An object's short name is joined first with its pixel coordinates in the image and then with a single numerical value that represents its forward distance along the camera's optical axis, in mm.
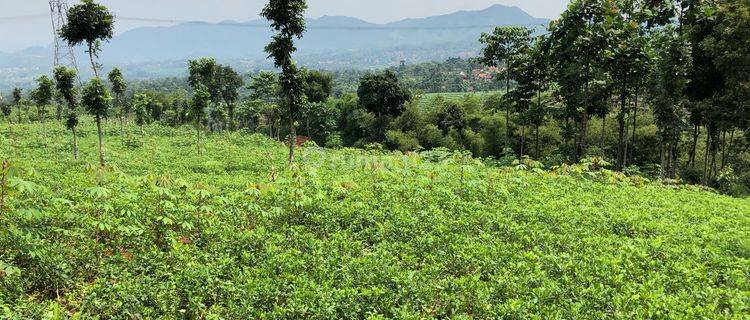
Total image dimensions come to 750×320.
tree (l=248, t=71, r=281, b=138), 62772
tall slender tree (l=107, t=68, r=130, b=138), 45594
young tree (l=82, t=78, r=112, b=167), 29125
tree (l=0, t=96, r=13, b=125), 92525
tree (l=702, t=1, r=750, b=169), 23422
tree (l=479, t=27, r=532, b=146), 35594
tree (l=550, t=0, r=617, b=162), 26791
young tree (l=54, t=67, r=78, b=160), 29891
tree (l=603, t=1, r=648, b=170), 26609
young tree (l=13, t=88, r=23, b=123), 56825
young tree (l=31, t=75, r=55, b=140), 38781
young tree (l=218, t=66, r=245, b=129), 80375
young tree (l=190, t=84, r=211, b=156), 36938
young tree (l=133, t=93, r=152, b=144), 63869
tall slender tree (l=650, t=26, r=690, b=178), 25609
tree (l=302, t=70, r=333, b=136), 67800
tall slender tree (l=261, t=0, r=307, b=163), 24047
